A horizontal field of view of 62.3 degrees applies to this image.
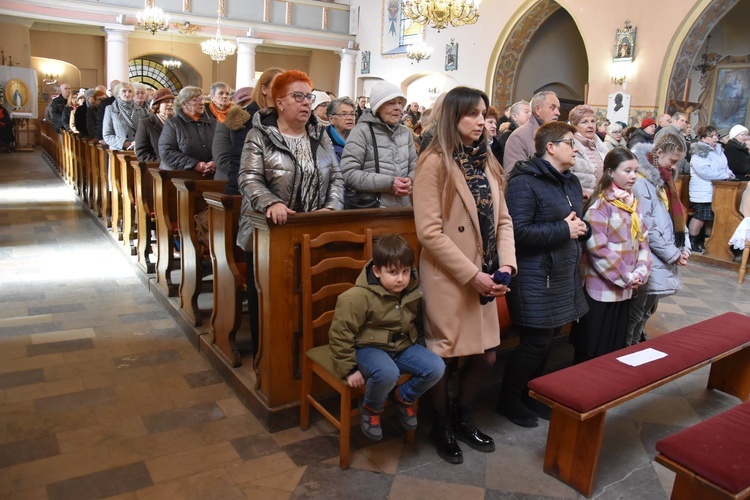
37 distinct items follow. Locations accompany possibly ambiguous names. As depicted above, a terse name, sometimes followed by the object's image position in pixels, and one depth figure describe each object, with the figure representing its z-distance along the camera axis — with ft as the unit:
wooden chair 7.89
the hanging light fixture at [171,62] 62.24
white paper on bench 8.60
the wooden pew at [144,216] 15.46
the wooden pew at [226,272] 10.14
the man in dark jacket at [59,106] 35.50
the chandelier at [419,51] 48.39
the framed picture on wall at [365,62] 59.77
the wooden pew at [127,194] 16.71
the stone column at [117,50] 51.75
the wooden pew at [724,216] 21.09
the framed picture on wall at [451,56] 49.73
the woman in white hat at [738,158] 24.38
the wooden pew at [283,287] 8.53
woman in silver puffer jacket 8.91
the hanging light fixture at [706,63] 42.53
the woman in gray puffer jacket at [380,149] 9.87
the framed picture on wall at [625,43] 36.14
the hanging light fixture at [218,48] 51.78
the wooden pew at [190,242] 12.07
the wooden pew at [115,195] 18.38
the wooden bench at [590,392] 7.42
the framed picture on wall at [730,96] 41.16
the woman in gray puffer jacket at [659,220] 11.22
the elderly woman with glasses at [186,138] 14.61
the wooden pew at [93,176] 22.09
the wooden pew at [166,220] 13.53
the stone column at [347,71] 61.21
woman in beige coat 7.64
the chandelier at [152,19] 45.85
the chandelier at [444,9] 35.17
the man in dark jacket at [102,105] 23.37
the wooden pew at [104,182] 20.41
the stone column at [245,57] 56.59
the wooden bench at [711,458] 5.90
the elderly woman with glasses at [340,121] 11.69
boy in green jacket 7.39
